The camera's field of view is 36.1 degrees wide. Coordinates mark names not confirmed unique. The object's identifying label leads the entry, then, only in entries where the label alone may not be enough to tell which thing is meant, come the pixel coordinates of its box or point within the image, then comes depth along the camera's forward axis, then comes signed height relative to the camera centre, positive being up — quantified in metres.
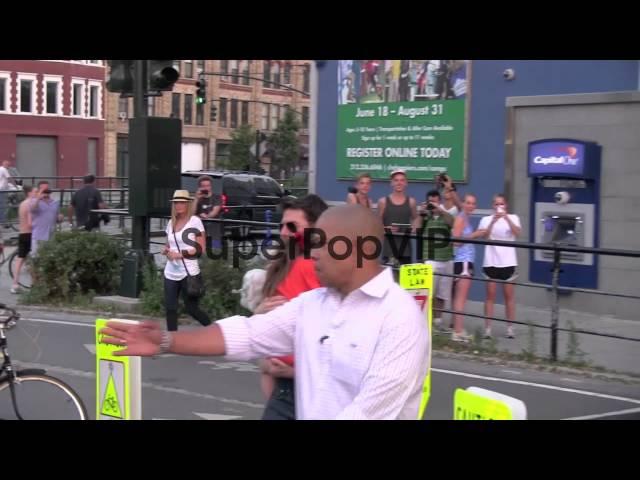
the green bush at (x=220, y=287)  12.60 -1.39
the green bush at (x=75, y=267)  14.47 -1.36
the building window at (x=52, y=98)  59.47 +4.72
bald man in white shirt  3.28 -0.56
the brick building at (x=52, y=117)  57.19 +3.56
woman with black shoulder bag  11.12 -0.86
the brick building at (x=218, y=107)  64.81 +4.92
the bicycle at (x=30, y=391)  6.36 -1.42
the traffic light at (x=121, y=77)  13.55 +1.39
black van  26.33 -0.31
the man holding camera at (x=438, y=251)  11.86 -0.82
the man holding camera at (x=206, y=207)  14.06 -0.49
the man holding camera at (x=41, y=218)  16.81 -0.73
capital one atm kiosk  13.75 -0.25
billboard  15.55 +1.09
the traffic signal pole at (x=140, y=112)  13.58 +0.93
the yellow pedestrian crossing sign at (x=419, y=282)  8.16 -0.83
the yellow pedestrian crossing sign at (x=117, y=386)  5.12 -1.11
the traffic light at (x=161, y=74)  13.24 +1.40
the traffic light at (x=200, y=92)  32.75 +2.97
